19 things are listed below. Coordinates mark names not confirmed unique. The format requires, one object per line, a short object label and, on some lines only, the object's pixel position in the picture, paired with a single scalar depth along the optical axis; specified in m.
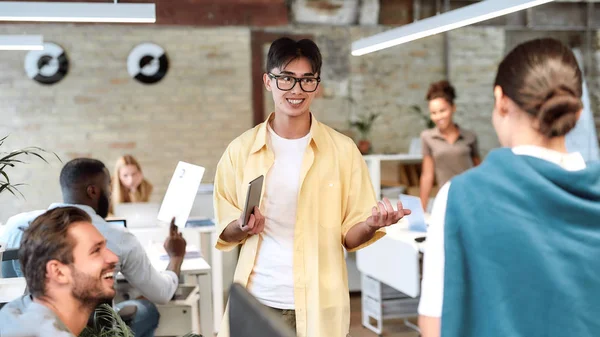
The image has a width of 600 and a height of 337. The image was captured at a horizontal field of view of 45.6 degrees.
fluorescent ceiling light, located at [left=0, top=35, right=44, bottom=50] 4.51
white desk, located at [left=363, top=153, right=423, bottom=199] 6.05
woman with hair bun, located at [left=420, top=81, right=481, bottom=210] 4.72
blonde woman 5.07
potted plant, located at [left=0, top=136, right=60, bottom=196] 2.77
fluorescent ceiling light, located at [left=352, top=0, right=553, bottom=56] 3.56
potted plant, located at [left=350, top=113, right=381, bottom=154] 7.51
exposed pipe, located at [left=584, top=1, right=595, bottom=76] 7.36
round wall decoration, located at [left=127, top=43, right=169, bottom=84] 7.13
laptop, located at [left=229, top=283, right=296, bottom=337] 0.67
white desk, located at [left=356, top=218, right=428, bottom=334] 4.31
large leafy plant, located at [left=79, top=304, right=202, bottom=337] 2.03
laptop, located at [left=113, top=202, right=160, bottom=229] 4.61
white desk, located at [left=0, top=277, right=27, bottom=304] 2.38
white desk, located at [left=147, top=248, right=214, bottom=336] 3.68
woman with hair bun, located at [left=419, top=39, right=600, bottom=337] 1.23
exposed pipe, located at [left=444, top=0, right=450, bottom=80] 7.82
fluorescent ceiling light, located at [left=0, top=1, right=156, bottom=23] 3.86
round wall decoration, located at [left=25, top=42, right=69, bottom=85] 6.89
